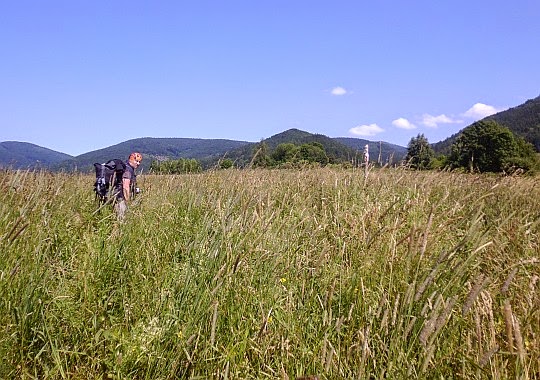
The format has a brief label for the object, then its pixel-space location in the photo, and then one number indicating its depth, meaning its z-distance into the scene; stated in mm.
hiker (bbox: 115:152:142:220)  5964
